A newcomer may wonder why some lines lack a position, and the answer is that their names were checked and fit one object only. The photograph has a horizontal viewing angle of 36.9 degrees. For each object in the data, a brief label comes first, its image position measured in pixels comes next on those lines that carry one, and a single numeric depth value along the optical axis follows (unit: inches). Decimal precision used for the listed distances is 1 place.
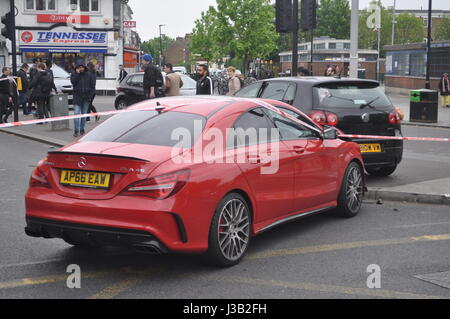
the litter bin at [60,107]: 740.8
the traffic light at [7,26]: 776.3
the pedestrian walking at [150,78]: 659.4
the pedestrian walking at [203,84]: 620.4
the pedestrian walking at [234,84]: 679.7
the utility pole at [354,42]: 741.1
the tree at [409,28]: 3986.2
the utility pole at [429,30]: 1114.4
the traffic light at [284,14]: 625.6
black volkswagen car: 383.2
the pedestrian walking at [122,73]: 1436.8
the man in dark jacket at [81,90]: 673.5
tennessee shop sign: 1748.3
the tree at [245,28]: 2615.7
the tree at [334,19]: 4697.3
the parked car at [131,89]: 1008.0
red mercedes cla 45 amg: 206.1
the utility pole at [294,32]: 612.7
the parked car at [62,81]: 1052.5
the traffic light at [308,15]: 637.9
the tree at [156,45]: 5824.8
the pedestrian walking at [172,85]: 644.7
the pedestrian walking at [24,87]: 958.4
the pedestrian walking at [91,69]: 705.6
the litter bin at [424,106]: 888.3
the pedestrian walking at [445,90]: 1193.4
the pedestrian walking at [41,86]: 842.2
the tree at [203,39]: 3348.9
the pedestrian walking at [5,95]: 824.9
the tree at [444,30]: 3511.3
